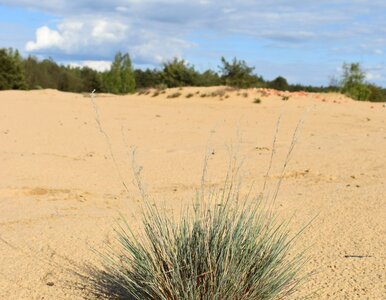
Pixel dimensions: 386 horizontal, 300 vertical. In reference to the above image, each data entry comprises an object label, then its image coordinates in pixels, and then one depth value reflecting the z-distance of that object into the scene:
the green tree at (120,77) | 42.00
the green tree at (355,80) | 29.56
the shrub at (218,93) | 20.18
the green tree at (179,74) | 30.75
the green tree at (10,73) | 38.38
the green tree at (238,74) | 26.78
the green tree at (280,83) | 45.03
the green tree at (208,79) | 31.45
